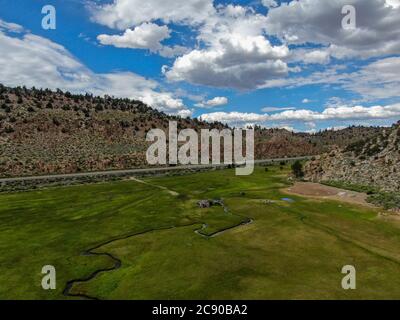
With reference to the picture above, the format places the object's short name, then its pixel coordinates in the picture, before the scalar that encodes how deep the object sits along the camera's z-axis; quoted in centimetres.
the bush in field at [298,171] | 12116
